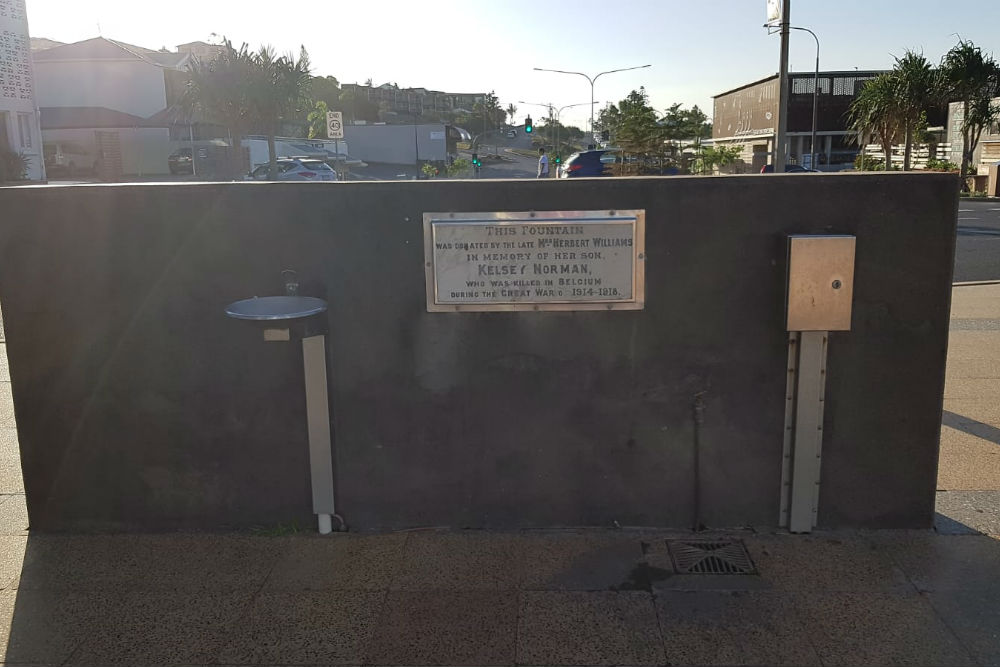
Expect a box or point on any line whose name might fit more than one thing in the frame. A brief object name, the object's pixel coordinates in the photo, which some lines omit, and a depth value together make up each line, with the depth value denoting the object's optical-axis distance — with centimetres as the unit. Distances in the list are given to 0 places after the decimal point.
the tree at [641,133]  2686
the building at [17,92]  3253
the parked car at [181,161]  5028
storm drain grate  411
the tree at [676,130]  2802
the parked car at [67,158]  5188
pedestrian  3400
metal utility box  410
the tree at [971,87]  3947
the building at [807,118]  6612
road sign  2436
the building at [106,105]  5331
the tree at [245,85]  3931
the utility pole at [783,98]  1295
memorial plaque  418
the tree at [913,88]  4081
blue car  2994
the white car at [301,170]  3812
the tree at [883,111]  4178
